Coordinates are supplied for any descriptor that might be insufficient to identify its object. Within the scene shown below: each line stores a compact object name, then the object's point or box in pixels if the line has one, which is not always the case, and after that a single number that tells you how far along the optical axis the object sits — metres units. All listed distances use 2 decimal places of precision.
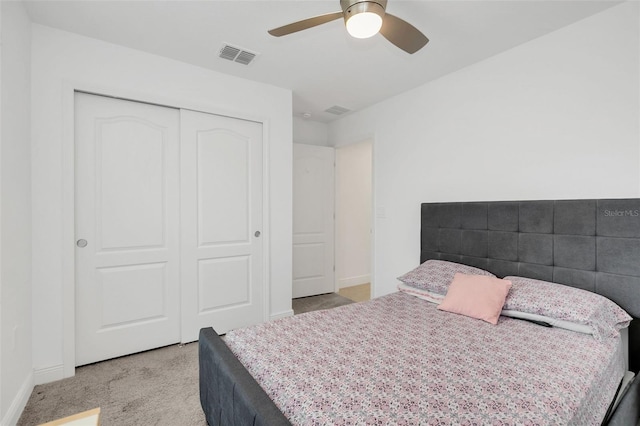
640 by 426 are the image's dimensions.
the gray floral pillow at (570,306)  1.70
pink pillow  1.96
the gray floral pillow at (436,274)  2.37
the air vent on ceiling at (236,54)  2.43
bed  1.12
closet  2.39
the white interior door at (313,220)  4.19
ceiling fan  1.50
